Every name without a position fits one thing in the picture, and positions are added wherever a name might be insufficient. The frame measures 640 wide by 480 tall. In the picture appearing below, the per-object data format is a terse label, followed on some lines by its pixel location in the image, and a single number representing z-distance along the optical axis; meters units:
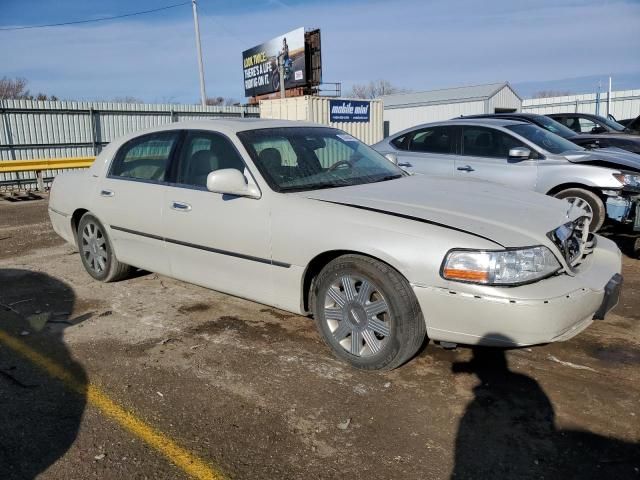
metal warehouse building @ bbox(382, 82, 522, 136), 27.81
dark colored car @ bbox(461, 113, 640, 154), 9.19
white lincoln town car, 3.06
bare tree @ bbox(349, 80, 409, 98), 69.59
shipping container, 18.19
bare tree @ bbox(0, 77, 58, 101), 44.09
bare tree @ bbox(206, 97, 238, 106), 51.75
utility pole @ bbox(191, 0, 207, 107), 29.14
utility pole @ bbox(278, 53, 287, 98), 17.07
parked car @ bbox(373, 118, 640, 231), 6.49
